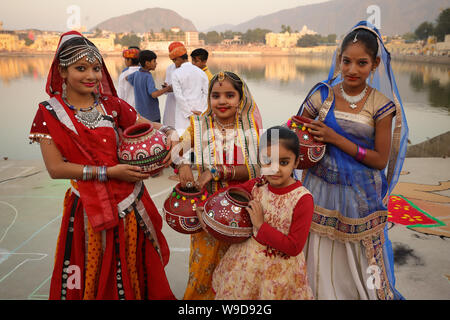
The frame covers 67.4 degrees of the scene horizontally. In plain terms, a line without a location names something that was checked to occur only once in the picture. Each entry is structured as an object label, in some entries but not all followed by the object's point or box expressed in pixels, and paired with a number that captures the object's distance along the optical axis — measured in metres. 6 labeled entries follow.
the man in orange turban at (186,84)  5.55
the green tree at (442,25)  23.53
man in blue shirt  5.64
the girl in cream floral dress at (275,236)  1.60
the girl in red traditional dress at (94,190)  1.74
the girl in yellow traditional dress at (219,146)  2.03
